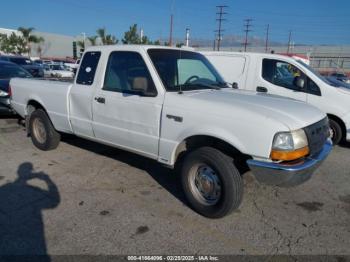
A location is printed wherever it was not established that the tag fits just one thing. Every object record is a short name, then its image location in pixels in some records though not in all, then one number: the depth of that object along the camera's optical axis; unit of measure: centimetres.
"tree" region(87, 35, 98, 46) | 5094
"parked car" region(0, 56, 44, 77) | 2100
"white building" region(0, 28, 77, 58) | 7069
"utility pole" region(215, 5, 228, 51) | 5306
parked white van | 664
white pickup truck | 323
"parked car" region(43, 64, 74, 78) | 2516
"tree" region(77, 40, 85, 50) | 5769
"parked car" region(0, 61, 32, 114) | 812
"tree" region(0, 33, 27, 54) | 5291
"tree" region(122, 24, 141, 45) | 4922
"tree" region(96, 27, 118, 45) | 4862
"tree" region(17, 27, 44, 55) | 5550
